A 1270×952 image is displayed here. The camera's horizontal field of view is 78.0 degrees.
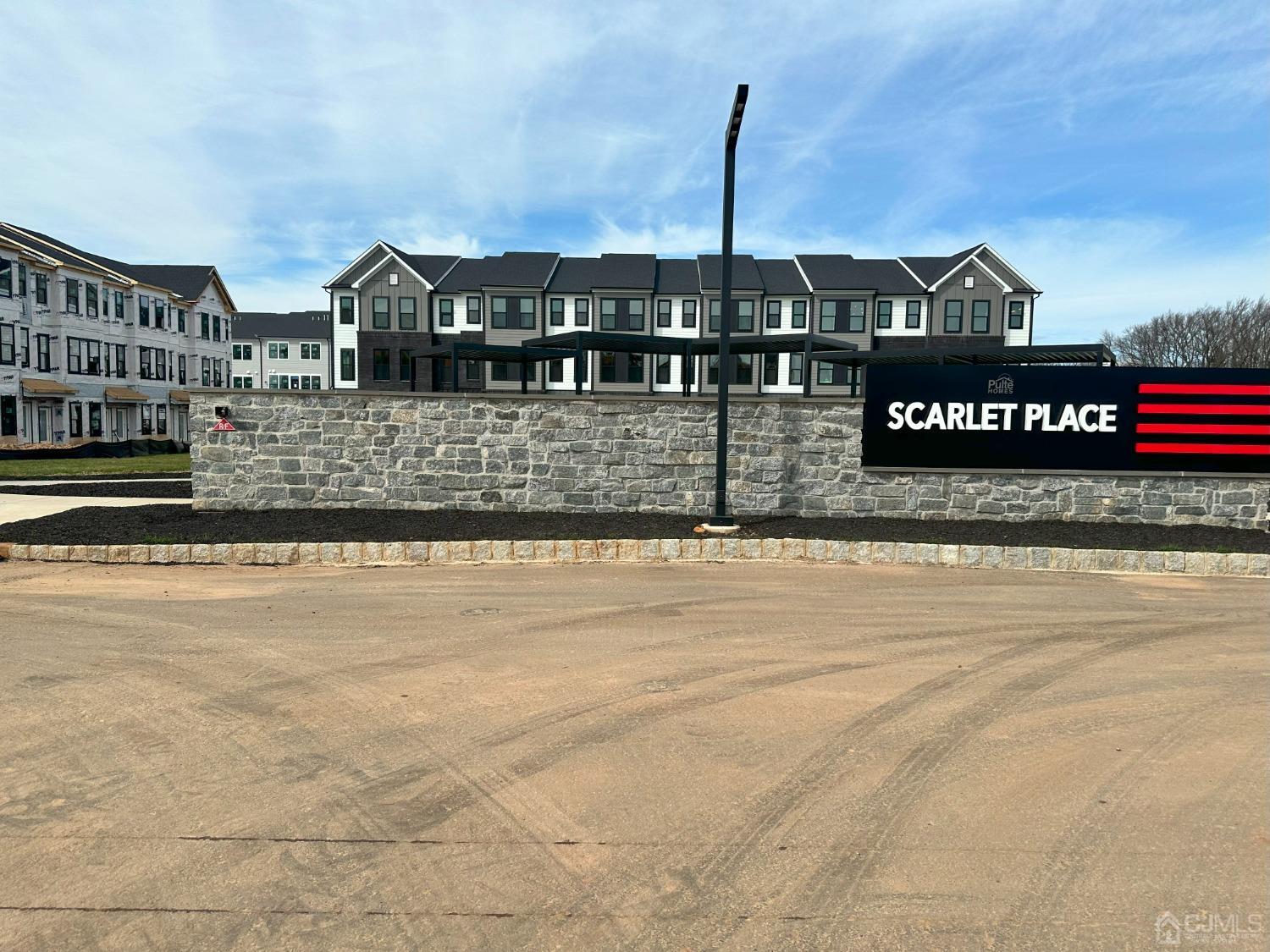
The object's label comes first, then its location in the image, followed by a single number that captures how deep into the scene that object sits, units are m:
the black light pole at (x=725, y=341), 11.56
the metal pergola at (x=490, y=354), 21.89
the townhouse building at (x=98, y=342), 44.28
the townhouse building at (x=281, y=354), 85.12
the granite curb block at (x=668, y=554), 10.42
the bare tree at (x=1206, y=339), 57.81
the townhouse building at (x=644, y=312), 53.88
